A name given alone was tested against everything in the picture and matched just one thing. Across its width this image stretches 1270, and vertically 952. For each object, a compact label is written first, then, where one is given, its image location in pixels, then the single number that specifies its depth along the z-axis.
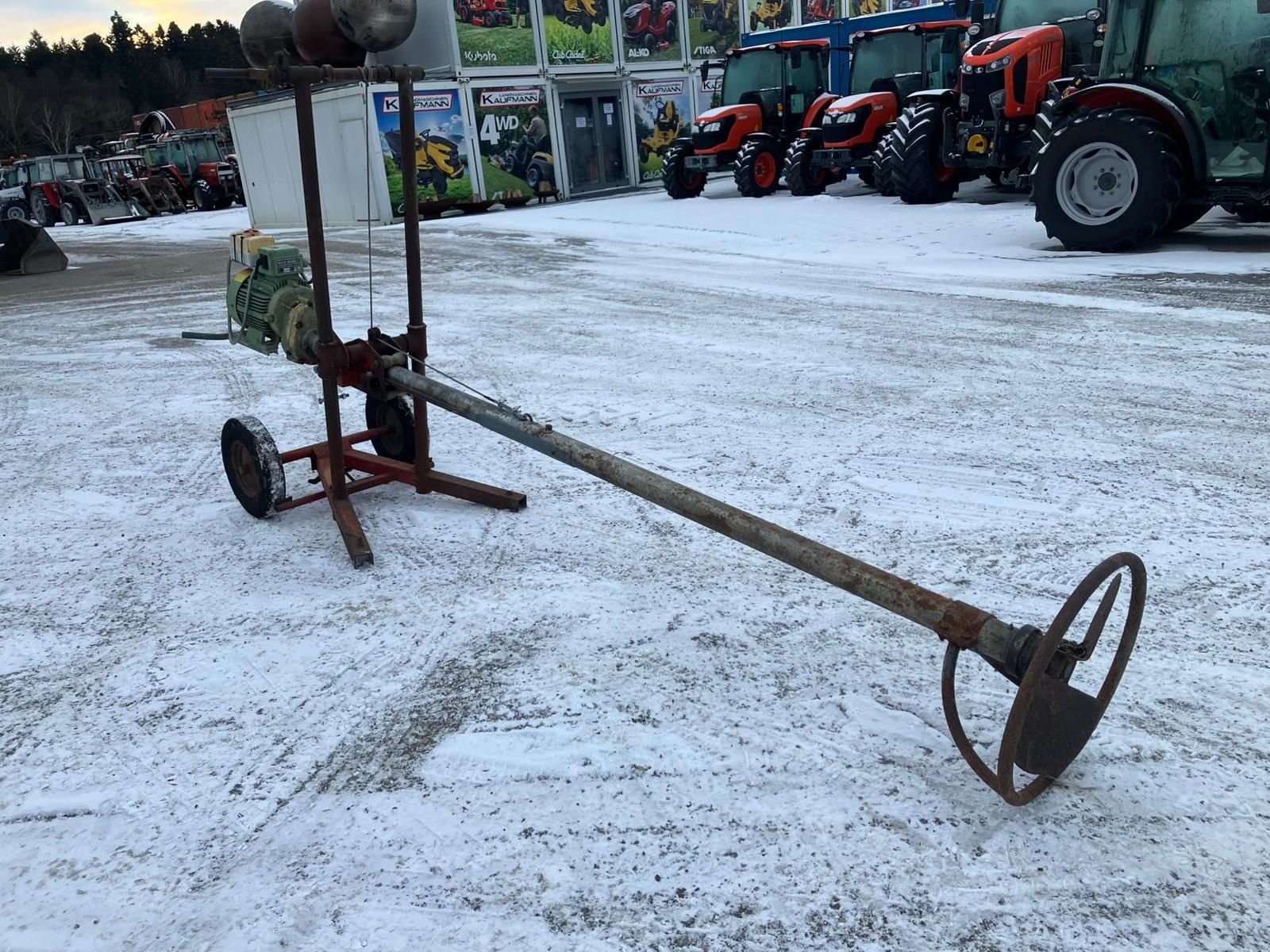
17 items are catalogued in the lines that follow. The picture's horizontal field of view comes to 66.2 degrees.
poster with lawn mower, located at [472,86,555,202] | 19.56
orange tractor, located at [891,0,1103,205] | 10.53
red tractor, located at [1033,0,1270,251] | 7.45
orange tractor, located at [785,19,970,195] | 14.03
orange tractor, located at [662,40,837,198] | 16.02
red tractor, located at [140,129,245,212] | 27.59
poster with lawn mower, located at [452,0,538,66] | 18.83
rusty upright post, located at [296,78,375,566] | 3.27
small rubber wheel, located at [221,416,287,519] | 3.74
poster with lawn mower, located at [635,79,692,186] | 22.28
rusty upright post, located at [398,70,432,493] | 3.61
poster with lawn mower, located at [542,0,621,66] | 20.11
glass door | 21.22
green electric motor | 3.83
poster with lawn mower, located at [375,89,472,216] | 18.14
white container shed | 18.00
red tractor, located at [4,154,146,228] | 26.36
